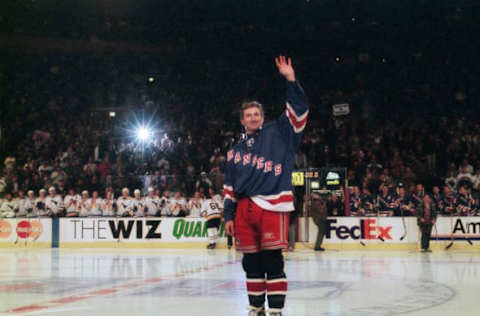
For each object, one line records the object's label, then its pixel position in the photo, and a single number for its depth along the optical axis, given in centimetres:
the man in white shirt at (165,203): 2189
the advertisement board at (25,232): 2270
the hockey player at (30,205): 2298
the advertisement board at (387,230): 2000
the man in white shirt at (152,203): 2189
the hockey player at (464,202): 1990
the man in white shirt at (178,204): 2186
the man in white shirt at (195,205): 2158
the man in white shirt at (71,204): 2283
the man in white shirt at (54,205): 2291
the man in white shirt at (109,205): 2228
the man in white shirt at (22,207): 2302
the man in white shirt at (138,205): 2189
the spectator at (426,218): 1941
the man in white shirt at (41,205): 2292
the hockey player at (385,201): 2023
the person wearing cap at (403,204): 2023
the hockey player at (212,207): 2048
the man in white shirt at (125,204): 2192
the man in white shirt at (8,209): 2306
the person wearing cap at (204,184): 2185
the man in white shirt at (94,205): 2245
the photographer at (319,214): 1997
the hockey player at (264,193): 553
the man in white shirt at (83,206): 2245
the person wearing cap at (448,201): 1988
